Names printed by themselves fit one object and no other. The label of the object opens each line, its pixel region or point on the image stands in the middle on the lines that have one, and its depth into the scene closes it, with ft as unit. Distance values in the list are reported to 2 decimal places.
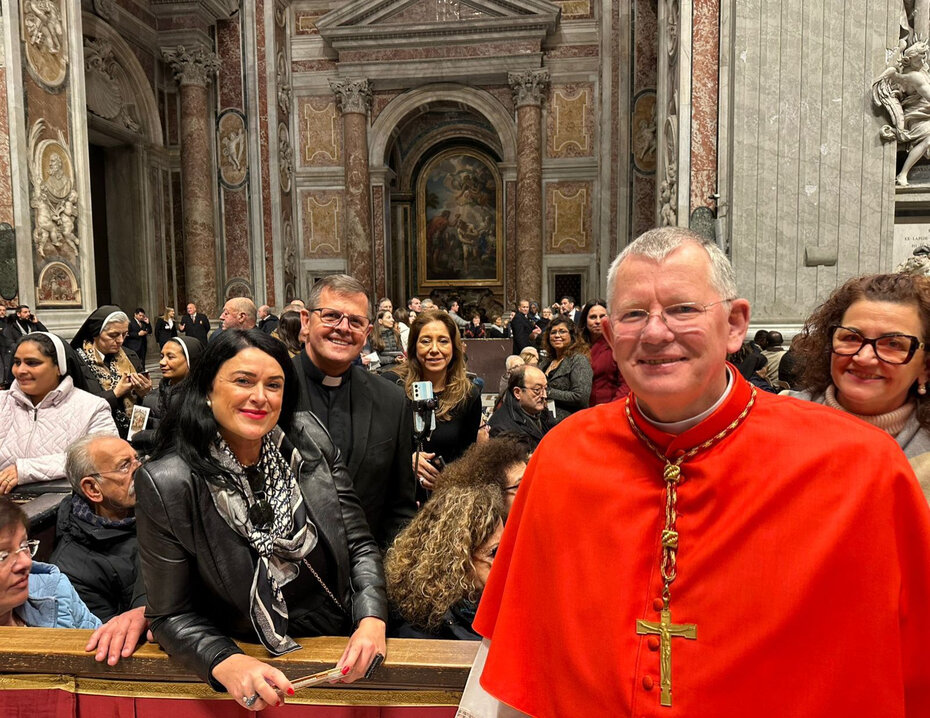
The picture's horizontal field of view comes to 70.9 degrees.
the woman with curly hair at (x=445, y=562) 6.77
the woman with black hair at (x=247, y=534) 5.45
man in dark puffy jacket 8.28
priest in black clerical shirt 8.45
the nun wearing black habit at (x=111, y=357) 15.78
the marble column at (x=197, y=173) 47.50
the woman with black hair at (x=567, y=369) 15.29
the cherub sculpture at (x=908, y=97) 23.98
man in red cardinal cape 3.91
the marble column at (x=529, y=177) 53.42
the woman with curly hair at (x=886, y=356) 6.42
